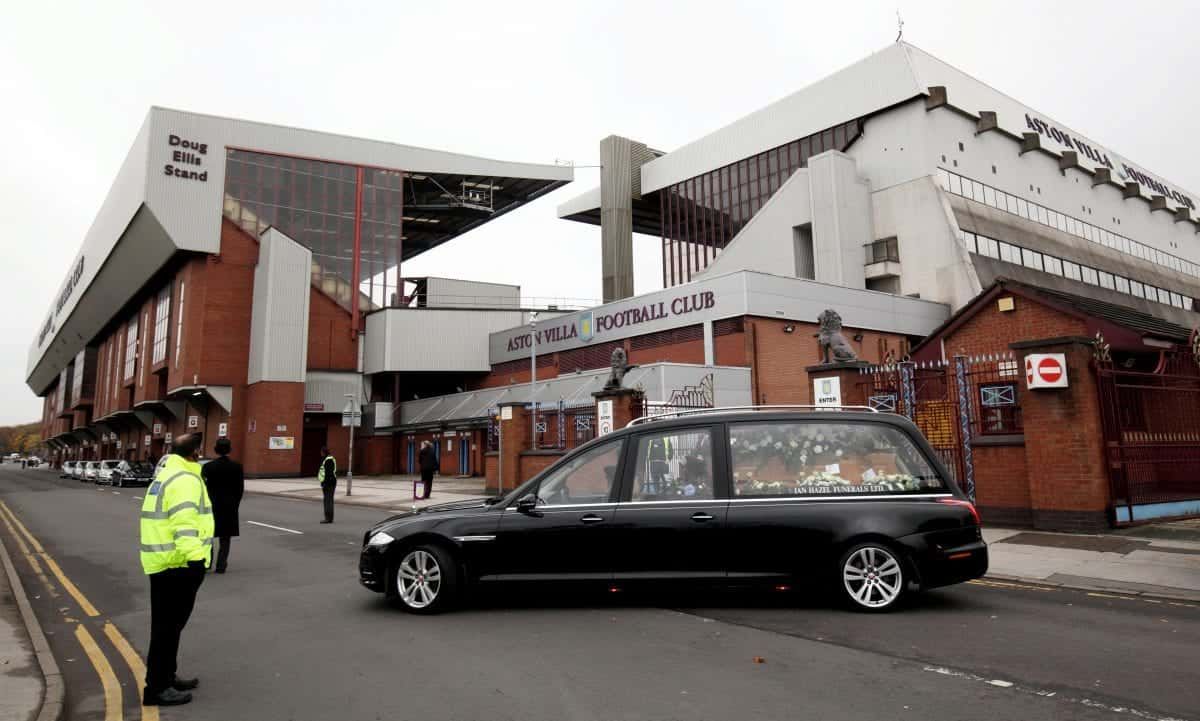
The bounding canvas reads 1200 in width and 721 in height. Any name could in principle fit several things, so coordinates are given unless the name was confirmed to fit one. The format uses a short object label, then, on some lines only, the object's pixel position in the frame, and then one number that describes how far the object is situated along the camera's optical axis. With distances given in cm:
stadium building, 3431
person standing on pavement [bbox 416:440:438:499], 2195
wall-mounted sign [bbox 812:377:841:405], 1407
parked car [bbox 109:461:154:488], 3603
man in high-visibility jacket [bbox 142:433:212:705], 454
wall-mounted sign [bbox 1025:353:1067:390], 1133
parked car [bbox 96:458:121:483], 3742
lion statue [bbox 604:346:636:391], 1864
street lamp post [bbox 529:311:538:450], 3584
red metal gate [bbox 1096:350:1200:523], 1141
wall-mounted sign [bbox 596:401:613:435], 1811
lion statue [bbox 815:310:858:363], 1458
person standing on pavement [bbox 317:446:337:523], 1562
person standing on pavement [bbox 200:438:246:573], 941
